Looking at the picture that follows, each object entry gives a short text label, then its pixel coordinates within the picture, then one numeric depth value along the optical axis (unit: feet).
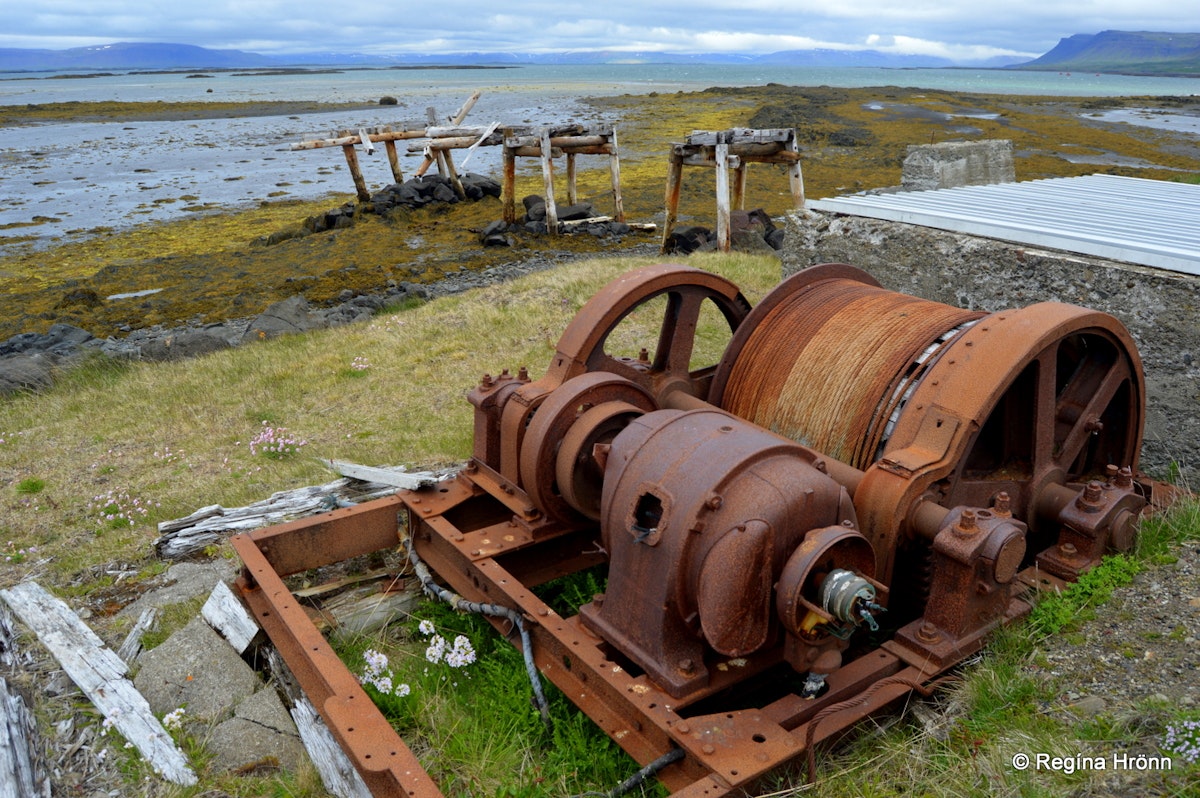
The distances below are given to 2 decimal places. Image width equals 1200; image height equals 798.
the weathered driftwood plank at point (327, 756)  11.21
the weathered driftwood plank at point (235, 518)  18.16
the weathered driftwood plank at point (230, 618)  14.19
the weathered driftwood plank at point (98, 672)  12.06
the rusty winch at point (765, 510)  10.38
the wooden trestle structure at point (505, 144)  68.39
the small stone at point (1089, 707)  10.73
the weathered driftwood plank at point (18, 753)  10.80
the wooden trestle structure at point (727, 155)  50.37
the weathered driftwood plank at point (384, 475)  17.47
